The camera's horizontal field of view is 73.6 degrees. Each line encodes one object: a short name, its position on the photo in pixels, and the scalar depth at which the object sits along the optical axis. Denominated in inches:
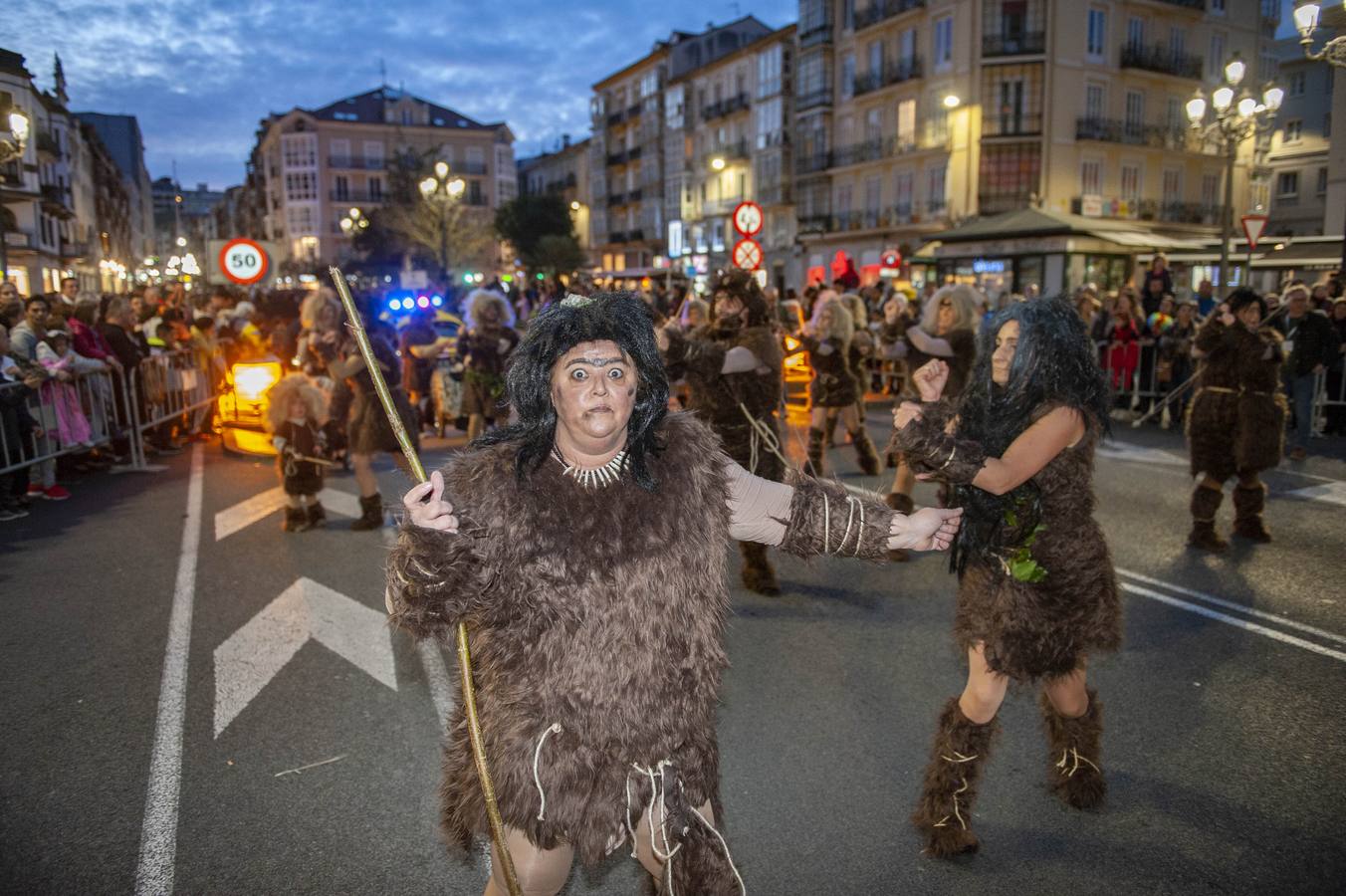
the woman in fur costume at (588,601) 87.3
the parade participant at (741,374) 240.1
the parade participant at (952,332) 291.1
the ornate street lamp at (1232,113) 629.8
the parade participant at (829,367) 359.6
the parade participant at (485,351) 377.4
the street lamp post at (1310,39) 334.6
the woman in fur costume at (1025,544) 126.7
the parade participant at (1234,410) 265.3
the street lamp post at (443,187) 946.1
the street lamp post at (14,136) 395.5
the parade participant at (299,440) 312.5
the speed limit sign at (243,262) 586.6
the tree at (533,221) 2447.1
